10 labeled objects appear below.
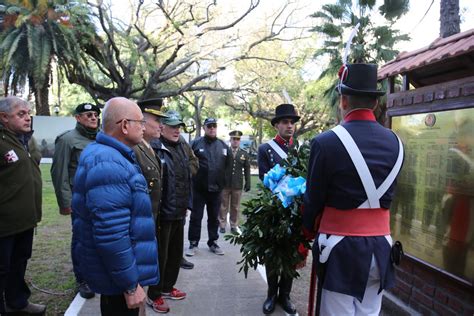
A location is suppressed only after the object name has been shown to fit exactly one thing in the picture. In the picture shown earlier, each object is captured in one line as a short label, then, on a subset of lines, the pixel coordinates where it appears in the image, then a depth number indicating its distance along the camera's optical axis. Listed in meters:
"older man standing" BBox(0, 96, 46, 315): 3.31
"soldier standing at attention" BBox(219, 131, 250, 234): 7.77
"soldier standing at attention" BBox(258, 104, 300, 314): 3.95
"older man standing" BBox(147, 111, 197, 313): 3.95
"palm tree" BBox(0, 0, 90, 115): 11.66
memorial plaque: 3.05
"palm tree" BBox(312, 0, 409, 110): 12.65
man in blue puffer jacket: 2.11
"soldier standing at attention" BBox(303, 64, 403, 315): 2.26
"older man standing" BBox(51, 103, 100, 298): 4.11
